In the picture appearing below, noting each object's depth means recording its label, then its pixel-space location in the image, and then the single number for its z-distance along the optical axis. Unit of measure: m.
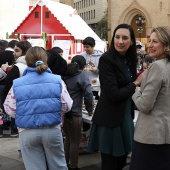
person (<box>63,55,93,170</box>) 4.47
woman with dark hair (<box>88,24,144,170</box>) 3.24
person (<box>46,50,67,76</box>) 4.21
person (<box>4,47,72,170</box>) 3.24
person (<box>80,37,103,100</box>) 6.32
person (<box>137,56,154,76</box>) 6.16
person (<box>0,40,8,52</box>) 7.69
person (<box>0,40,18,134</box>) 6.29
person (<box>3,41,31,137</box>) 4.99
